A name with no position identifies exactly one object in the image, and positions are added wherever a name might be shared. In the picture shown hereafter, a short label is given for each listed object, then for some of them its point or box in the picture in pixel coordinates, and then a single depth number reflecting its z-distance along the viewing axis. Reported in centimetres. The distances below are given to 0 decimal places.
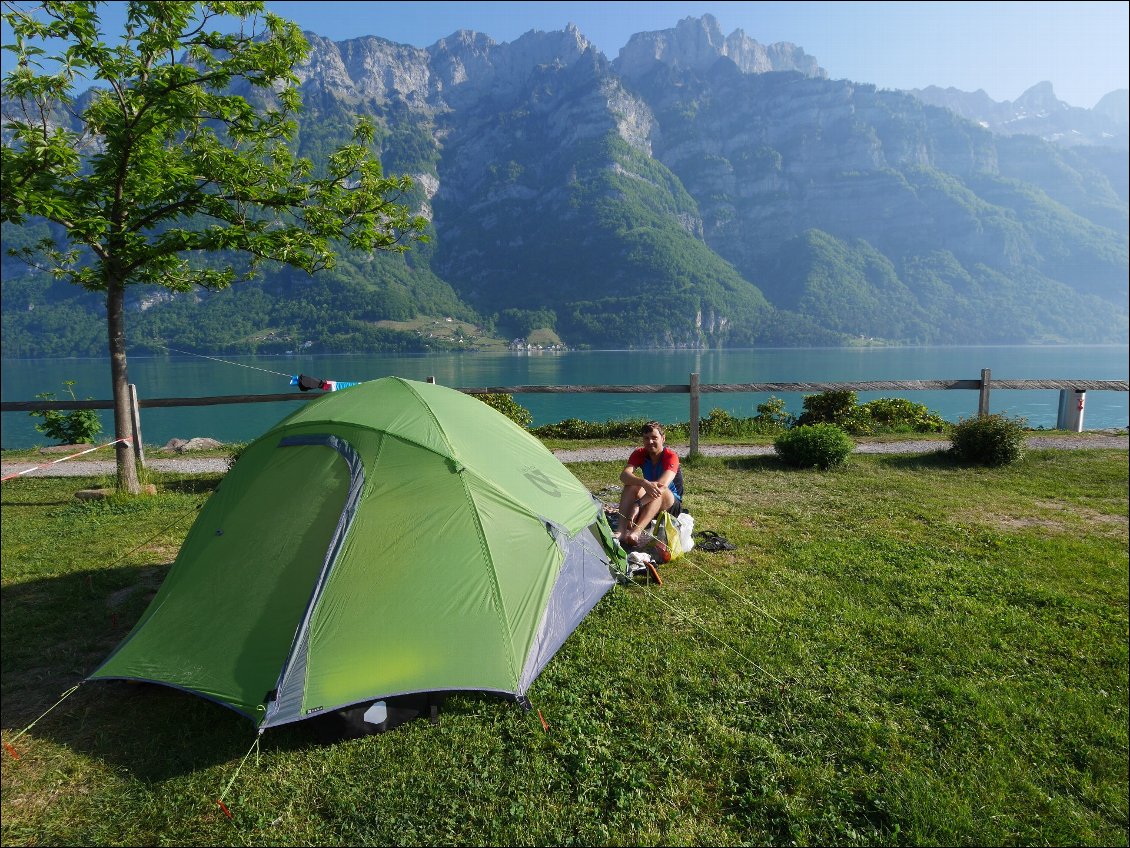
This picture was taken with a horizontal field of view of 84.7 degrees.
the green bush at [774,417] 1478
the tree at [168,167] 673
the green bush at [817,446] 984
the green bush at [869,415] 1393
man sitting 600
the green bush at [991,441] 991
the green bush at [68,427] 1462
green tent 350
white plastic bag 611
